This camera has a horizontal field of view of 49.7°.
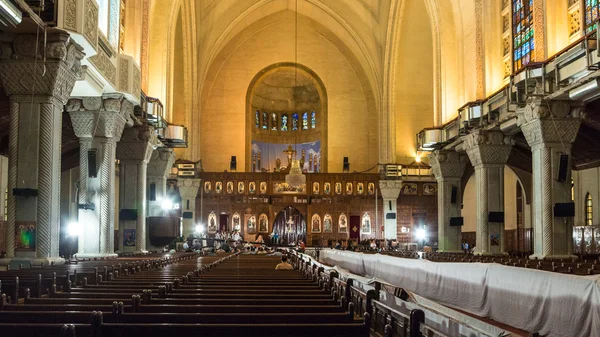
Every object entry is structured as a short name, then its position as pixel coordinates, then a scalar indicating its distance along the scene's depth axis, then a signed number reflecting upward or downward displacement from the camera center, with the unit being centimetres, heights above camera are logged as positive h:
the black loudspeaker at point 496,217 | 2489 -44
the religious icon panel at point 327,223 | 4281 -112
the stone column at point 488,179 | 2458 +102
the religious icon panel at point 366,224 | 4244 -122
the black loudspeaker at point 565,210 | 1916 -14
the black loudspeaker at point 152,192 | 2917 +65
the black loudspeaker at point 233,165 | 4419 +281
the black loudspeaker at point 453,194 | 3016 +54
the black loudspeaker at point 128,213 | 2472 -25
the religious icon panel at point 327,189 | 4275 +112
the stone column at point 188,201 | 3950 +33
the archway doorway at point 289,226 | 4412 -139
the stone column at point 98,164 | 2016 +136
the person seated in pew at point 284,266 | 1420 -132
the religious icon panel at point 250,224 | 4253 -117
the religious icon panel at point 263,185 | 4250 +138
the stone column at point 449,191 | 3028 +68
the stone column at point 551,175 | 1917 +92
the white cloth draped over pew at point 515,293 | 736 -131
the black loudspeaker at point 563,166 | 1942 +118
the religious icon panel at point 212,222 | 4178 -101
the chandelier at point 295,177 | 3148 +141
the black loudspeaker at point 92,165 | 2030 +131
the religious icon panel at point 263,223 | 4266 -111
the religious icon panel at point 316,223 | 4288 -112
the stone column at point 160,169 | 2977 +175
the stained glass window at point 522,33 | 2181 +599
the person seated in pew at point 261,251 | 2926 -213
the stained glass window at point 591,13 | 1745 +525
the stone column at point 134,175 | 2492 +121
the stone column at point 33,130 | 1412 +169
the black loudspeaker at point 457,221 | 2952 -70
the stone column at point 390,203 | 4116 +18
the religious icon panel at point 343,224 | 4266 -119
